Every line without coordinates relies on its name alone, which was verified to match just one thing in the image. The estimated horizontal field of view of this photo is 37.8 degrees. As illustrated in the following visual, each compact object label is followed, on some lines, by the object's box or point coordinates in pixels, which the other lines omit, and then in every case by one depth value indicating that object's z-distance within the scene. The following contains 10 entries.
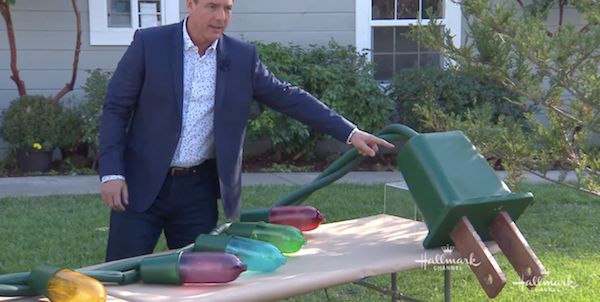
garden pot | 8.91
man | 3.14
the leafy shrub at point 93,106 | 8.77
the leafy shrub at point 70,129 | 8.91
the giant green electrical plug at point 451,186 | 2.65
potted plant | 8.76
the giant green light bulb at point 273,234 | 2.79
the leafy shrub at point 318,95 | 9.00
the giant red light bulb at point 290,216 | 3.13
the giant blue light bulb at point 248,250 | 2.53
